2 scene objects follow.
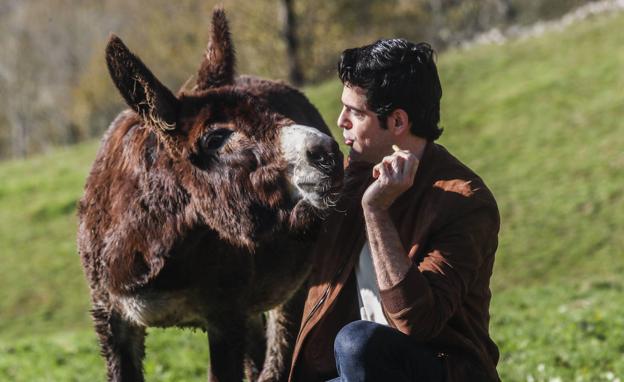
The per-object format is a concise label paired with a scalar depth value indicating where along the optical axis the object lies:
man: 6.30
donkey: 7.59
